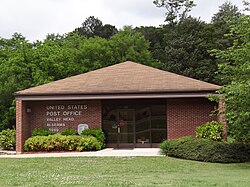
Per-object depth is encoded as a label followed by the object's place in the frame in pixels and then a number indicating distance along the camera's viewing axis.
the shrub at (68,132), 24.66
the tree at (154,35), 58.49
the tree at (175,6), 57.63
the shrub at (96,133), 24.34
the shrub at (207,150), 18.67
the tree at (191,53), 45.06
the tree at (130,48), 42.06
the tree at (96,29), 61.53
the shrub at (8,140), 25.77
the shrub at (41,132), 24.77
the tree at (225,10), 62.03
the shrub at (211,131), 22.08
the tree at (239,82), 16.25
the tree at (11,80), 34.28
